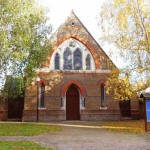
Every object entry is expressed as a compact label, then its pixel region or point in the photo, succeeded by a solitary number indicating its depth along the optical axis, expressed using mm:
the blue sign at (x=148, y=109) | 11702
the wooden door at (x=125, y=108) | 20771
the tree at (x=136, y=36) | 12519
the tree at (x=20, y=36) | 11681
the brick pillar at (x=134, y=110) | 20062
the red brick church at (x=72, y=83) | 18751
